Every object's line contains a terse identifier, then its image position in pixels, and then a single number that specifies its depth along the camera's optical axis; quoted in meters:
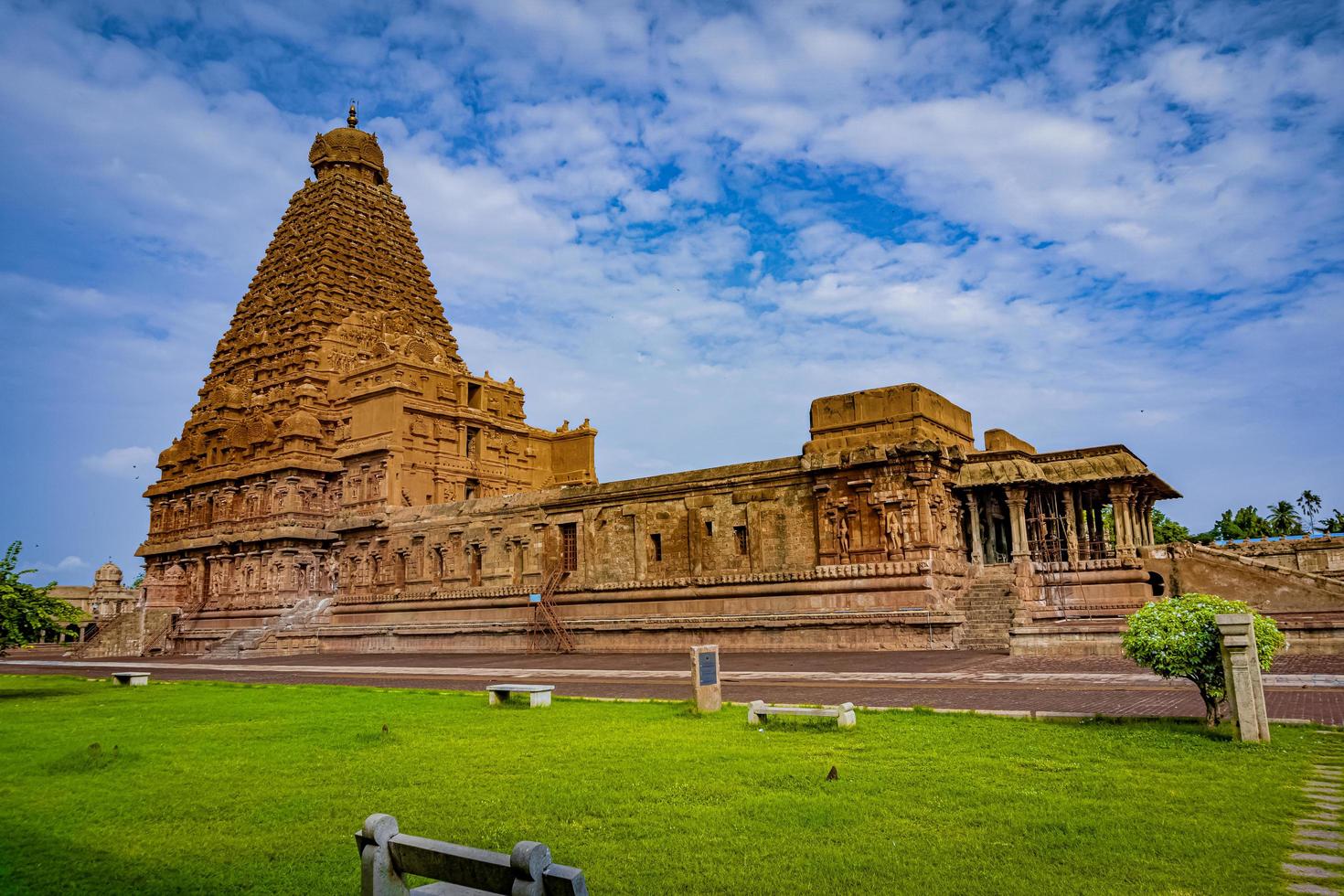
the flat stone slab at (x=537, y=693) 15.02
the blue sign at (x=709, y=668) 13.31
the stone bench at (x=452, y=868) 3.70
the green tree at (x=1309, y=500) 79.94
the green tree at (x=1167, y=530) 60.88
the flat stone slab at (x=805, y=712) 11.00
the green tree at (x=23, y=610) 18.28
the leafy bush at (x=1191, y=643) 9.83
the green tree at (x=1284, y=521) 74.19
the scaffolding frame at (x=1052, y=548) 29.06
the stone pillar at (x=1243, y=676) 9.07
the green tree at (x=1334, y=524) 62.38
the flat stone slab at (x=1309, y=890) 5.00
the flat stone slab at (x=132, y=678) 22.58
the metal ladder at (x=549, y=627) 32.91
